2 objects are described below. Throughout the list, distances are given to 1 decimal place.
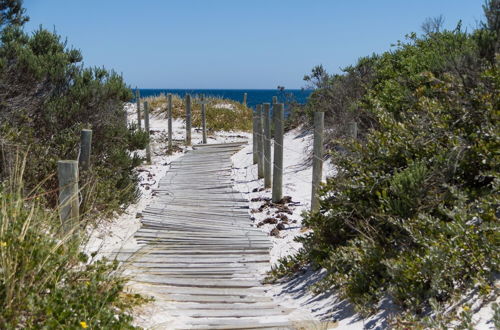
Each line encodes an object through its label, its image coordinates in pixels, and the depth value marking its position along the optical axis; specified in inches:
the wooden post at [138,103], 697.0
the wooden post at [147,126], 589.3
